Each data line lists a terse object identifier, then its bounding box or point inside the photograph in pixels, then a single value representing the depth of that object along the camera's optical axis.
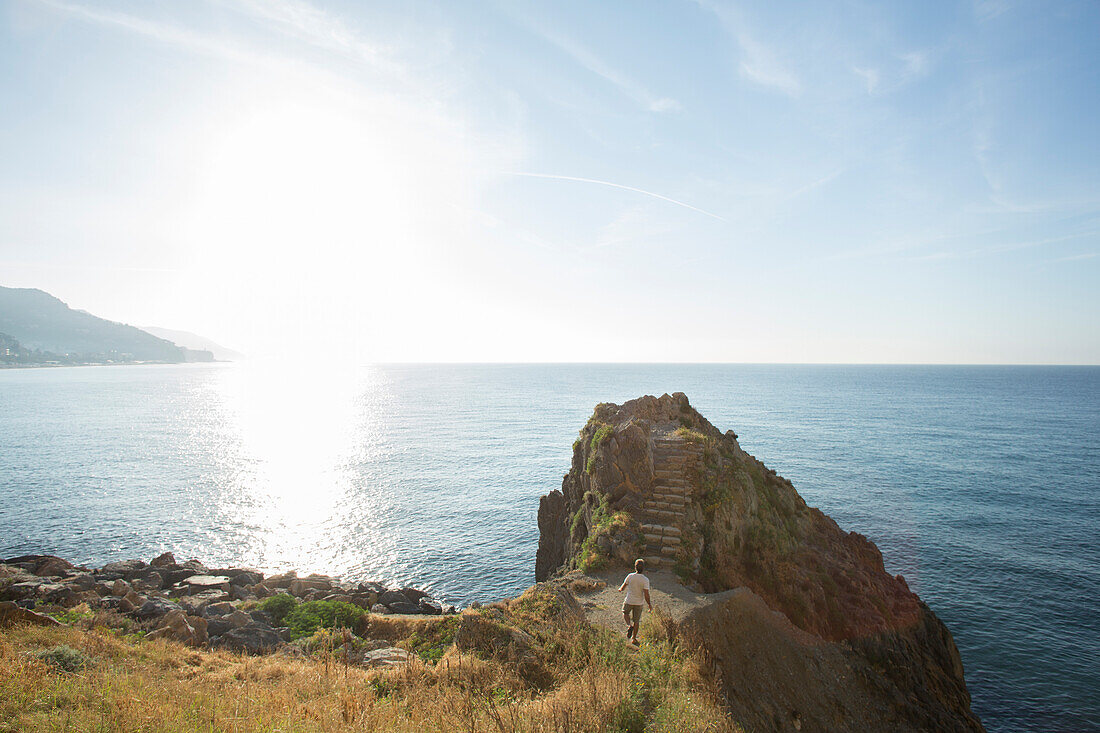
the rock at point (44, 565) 28.75
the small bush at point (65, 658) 10.62
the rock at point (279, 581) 30.08
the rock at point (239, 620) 20.41
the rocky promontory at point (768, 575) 14.55
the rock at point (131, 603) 21.50
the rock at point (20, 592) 20.86
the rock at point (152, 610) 20.89
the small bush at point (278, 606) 23.22
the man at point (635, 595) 12.85
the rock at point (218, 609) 22.46
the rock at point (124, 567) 29.92
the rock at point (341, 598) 26.45
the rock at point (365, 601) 26.42
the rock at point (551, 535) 30.83
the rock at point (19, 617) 13.97
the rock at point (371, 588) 28.92
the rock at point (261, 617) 22.25
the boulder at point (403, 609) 26.33
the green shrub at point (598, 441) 22.75
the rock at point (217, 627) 19.81
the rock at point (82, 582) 24.46
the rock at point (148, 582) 27.27
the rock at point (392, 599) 27.54
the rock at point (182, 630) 17.11
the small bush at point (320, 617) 21.31
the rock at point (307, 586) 28.59
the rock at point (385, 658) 14.53
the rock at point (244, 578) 29.81
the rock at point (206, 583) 27.48
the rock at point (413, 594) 28.66
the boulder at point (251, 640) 17.84
